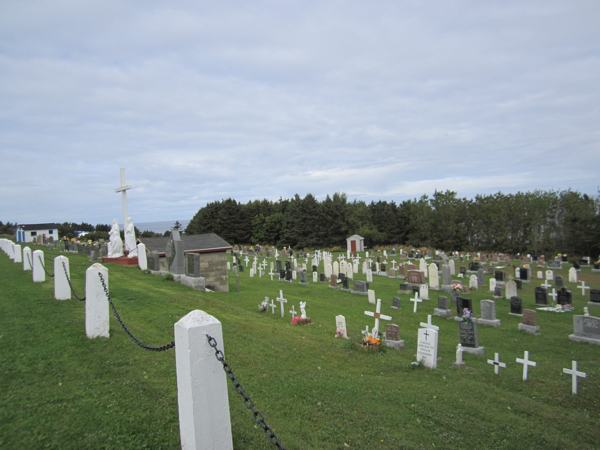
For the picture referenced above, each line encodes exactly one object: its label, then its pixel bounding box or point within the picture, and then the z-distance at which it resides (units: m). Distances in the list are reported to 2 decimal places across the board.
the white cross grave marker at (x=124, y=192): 20.48
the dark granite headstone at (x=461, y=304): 14.21
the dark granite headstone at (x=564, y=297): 16.38
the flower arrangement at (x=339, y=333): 10.75
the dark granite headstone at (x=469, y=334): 10.34
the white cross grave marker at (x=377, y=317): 9.97
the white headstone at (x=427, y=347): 8.58
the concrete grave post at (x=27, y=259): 14.34
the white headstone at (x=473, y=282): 21.09
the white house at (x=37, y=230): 41.97
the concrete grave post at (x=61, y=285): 8.82
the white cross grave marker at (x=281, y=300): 14.10
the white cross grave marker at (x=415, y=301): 15.87
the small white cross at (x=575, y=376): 7.59
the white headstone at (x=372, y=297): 17.30
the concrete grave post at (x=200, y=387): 3.34
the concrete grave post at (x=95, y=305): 6.52
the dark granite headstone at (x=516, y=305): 15.12
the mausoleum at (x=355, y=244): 46.50
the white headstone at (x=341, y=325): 10.77
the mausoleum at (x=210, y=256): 17.67
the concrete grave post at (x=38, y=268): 11.15
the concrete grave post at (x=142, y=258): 18.38
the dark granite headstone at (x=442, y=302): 15.37
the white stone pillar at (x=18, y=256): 16.95
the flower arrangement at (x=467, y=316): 10.43
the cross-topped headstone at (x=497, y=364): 8.50
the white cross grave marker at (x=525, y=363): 8.31
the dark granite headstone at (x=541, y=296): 17.02
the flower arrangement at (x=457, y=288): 17.79
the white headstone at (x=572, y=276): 23.14
